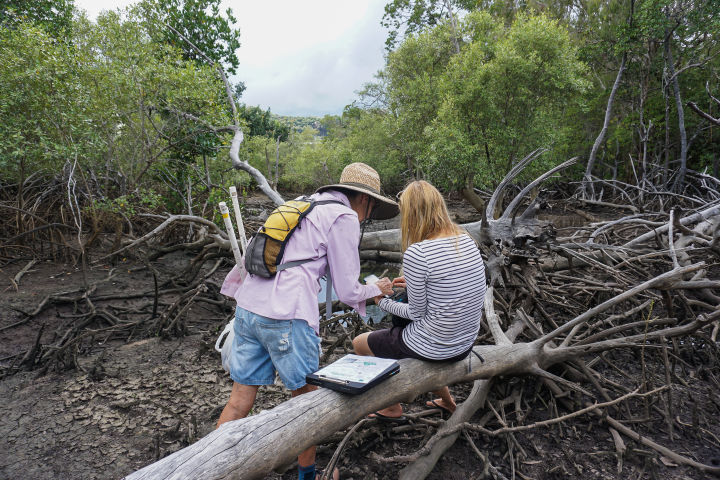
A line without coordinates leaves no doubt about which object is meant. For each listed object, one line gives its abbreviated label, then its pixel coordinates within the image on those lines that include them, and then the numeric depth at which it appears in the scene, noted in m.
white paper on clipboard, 1.68
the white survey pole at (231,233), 2.23
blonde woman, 1.90
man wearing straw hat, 1.76
